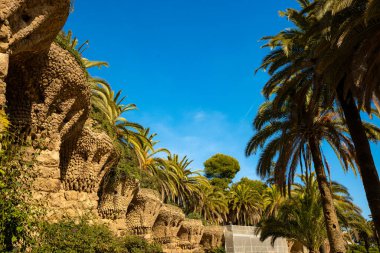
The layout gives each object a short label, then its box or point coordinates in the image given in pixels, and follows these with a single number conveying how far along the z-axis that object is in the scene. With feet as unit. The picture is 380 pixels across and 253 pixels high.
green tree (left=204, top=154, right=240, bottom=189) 184.96
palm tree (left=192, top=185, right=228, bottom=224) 119.34
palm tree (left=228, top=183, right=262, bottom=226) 134.41
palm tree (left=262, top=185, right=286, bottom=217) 124.26
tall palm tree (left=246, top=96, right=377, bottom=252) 46.39
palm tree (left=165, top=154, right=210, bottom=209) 105.29
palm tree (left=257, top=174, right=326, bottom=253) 59.98
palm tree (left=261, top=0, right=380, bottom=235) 30.55
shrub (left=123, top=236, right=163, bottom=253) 48.80
